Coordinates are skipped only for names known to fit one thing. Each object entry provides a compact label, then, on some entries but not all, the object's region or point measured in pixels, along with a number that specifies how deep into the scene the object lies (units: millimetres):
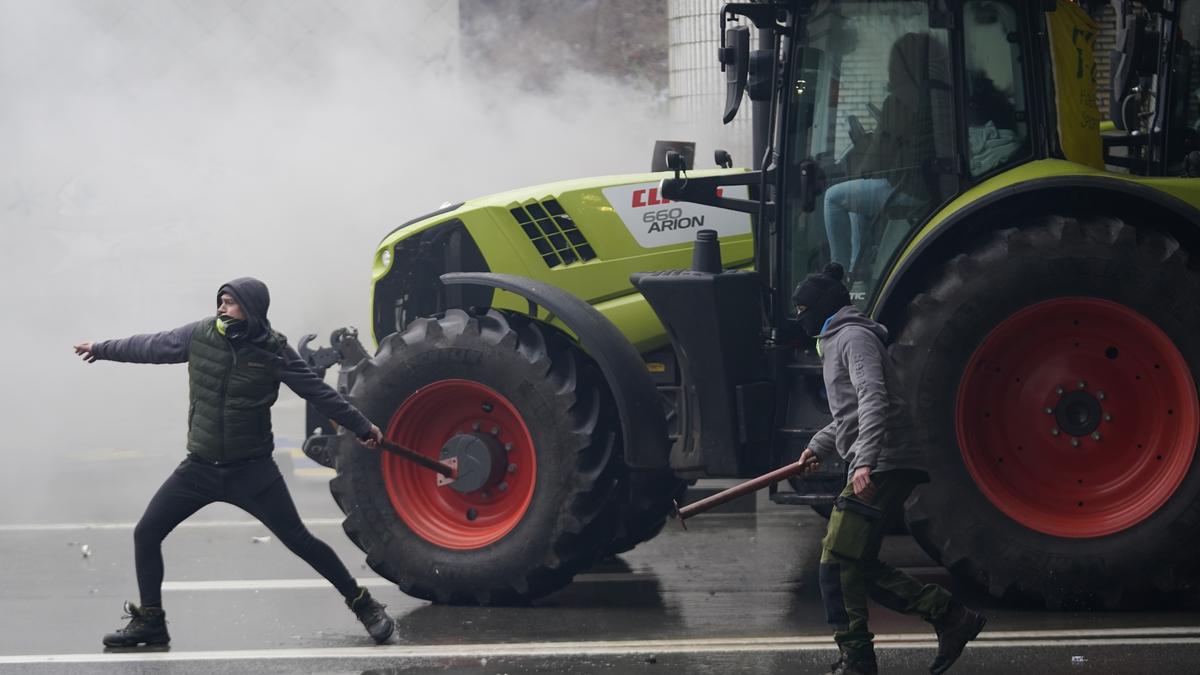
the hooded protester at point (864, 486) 12797
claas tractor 14805
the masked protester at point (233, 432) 14867
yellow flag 15312
